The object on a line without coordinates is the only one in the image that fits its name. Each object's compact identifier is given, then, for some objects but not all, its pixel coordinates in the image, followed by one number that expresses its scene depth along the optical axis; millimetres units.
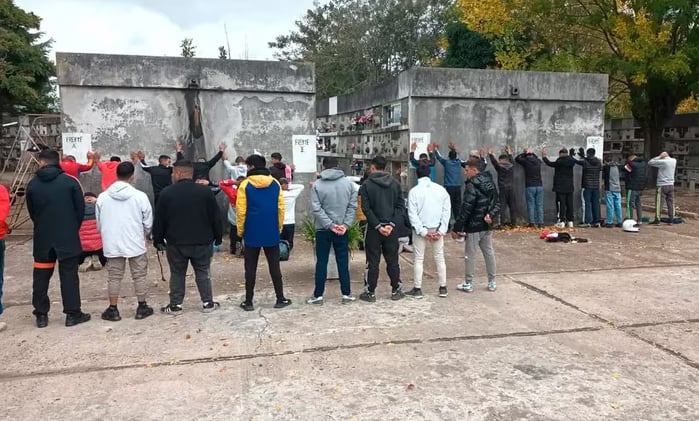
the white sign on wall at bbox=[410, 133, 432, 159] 12133
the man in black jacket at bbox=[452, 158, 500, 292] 6977
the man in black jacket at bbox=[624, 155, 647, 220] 12422
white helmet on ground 11883
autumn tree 15273
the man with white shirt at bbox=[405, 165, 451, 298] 6836
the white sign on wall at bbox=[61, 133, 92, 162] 10523
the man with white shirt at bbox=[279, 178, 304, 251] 8922
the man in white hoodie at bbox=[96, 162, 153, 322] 5891
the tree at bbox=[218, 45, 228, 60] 41762
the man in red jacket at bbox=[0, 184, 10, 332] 5645
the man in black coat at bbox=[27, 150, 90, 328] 5695
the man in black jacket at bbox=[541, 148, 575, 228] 12234
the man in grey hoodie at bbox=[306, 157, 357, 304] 6523
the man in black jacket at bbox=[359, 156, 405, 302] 6602
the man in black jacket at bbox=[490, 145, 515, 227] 11961
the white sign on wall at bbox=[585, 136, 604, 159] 13328
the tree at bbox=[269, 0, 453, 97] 38031
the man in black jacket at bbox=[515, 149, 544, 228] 12180
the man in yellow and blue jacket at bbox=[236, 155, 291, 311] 6219
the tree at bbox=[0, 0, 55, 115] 23922
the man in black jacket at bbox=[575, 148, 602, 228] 12453
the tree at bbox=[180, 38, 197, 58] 43656
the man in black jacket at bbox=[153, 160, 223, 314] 5988
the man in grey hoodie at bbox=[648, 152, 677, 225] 12566
